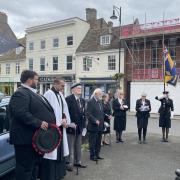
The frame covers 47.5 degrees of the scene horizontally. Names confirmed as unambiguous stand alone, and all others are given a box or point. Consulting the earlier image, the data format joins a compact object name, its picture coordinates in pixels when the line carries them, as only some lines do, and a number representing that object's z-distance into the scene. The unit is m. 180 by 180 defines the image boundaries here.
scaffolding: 17.86
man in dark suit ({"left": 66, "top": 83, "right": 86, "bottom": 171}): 4.47
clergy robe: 3.29
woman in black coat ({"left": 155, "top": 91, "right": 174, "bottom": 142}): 7.30
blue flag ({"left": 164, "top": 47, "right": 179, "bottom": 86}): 10.25
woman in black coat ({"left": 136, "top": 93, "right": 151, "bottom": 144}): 6.99
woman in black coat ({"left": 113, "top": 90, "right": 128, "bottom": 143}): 6.89
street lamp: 18.08
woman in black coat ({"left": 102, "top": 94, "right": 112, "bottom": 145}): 6.29
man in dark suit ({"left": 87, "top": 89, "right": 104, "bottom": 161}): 5.01
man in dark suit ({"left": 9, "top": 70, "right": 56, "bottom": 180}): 2.89
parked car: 3.47
